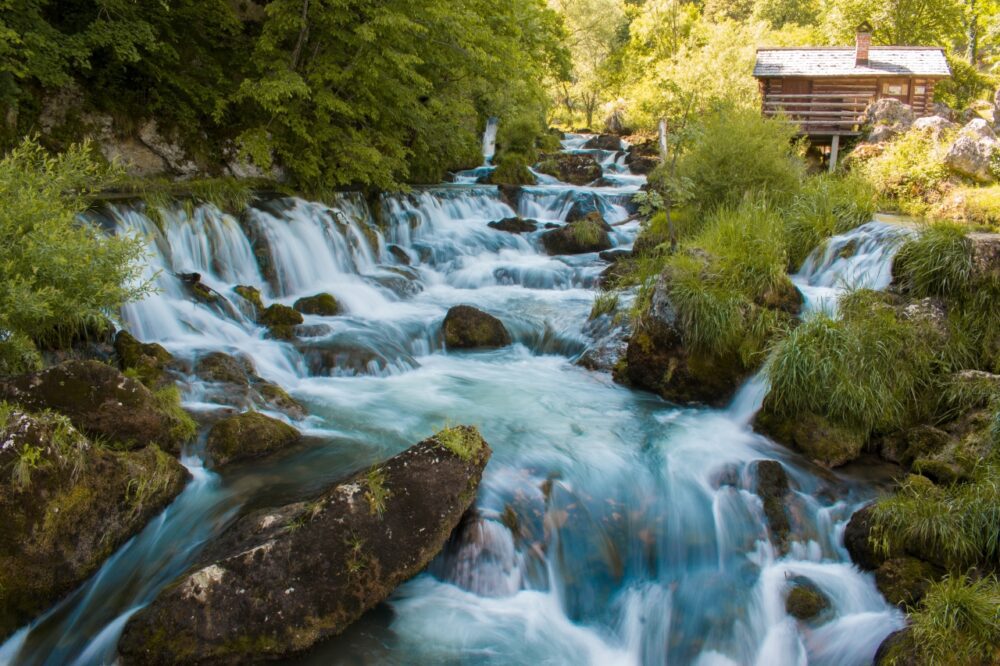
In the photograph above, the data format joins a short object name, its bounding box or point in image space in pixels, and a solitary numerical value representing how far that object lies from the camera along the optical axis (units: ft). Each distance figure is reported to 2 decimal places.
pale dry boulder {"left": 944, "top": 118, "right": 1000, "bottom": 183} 51.47
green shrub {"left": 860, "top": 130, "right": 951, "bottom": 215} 52.26
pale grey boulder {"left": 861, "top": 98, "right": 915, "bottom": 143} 66.68
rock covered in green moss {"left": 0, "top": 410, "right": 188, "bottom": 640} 13.83
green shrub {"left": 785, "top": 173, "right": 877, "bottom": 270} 34.99
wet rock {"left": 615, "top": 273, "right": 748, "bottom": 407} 25.70
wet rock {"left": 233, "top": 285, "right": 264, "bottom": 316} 32.01
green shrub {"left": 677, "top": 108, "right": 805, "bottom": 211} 39.17
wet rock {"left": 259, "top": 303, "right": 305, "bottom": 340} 30.19
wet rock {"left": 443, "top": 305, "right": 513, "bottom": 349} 32.71
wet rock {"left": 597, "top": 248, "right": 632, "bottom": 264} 44.59
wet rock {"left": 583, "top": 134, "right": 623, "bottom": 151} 97.25
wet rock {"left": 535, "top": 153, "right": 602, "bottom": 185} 76.38
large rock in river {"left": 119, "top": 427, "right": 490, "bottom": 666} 13.12
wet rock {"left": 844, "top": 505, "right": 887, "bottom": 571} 16.69
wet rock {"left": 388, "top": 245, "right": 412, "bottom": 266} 45.16
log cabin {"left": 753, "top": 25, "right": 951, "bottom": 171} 84.74
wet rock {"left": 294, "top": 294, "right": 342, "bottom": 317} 34.01
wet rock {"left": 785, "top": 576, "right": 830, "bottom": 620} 15.71
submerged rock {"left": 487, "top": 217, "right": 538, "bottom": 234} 51.57
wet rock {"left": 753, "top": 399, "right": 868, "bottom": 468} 20.95
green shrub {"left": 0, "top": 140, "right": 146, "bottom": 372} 17.88
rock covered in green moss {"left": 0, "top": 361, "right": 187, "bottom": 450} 17.01
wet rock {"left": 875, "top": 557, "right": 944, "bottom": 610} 15.46
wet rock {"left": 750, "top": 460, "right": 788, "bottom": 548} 18.22
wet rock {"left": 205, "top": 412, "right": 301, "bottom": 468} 19.62
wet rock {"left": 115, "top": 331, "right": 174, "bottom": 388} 22.53
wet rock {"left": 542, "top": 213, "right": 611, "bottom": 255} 48.57
